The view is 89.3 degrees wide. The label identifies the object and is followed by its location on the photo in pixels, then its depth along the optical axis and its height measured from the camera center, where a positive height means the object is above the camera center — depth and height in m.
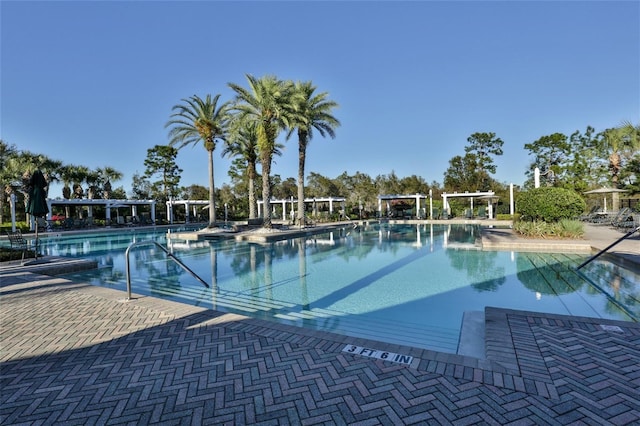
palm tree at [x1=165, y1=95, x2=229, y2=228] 18.16 +5.00
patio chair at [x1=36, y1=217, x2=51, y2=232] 22.61 -0.91
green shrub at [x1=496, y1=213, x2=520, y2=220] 24.65 -1.21
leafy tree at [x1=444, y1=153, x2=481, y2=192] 39.16 +3.53
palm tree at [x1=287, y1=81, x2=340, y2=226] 19.48 +5.42
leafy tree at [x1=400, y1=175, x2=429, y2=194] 43.61 +2.52
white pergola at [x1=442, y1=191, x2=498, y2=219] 27.30 +0.30
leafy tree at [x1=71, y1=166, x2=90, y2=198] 29.85 +3.15
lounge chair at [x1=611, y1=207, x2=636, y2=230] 13.47 -1.00
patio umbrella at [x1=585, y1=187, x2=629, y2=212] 16.81 +0.43
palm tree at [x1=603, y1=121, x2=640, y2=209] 20.75 +3.52
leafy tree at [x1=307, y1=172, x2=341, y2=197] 42.91 +2.35
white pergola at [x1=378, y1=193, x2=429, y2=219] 28.84 +0.60
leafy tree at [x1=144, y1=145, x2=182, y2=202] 33.12 +4.58
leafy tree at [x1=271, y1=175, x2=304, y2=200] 42.59 +2.24
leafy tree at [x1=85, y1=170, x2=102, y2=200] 31.17 +3.02
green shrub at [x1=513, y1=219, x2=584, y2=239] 11.16 -1.05
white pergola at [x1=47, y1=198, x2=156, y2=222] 24.39 +0.73
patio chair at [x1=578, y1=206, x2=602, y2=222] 19.33 -1.15
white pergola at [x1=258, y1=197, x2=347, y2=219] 28.88 +0.54
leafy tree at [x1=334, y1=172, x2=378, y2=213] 37.46 +2.03
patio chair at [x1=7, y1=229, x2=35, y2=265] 9.94 -0.82
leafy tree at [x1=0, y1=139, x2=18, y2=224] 22.50 +3.16
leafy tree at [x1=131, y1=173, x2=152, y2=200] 41.03 +3.02
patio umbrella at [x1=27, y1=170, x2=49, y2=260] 8.13 +0.44
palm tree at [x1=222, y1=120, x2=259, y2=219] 19.85 +3.90
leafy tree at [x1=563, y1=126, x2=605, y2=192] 30.31 +3.66
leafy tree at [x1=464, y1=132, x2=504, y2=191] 38.47 +6.09
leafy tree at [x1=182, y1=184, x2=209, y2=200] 43.72 +2.19
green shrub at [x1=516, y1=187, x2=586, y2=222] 11.16 -0.14
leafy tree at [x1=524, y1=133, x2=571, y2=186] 31.59 +4.77
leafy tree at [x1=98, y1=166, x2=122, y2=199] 33.72 +3.83
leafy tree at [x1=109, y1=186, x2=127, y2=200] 36.82 +2.14
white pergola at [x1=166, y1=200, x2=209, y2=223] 30.05 +0.17
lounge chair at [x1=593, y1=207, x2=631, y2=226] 14.70 -1.04
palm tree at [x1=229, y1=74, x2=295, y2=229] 16.62 +5.22
